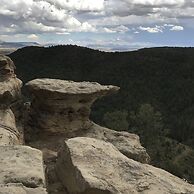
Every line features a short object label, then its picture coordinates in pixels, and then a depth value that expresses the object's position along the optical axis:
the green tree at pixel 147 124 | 40.22
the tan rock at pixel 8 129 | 11.79
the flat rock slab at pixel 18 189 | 6.51
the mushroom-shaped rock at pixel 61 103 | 15.25
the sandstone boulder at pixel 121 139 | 14.08
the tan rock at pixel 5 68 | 14.74
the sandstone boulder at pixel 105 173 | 7.64
